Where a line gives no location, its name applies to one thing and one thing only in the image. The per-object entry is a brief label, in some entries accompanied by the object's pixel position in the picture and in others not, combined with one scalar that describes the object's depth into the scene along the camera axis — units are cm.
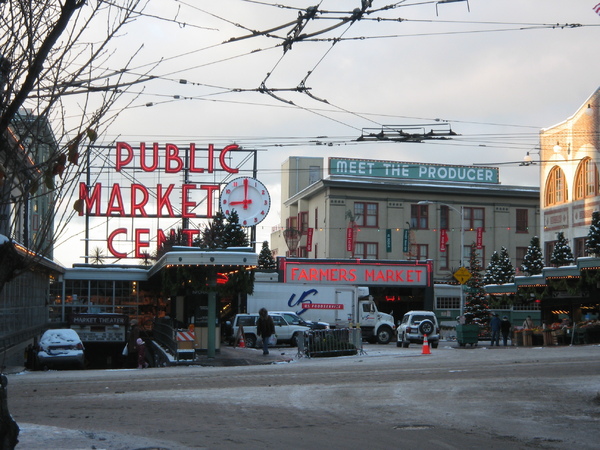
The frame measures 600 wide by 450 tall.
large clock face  5509
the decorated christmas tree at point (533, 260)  5316
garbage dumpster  3862
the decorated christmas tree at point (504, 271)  6153
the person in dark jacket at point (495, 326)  3991
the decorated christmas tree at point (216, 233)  5560
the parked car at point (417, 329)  3847
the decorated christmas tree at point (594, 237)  3991
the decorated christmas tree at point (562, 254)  4600
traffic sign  3931
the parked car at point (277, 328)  4022
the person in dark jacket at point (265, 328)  3055
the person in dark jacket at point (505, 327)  4112
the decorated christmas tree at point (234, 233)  5603
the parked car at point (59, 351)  2806
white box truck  4459
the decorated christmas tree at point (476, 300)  4878
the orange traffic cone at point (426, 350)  3033
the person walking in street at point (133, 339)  2880
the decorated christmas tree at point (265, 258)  7594
